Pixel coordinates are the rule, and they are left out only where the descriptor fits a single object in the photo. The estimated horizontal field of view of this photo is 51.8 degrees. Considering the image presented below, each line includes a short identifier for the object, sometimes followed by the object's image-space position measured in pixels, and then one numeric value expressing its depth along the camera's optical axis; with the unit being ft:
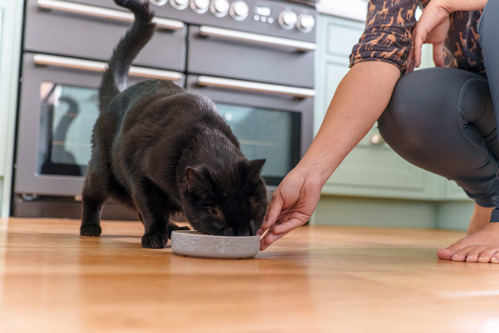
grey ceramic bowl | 3.32
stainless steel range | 7.84
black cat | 3.55
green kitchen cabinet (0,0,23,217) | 7.83
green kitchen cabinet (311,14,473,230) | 9.93
